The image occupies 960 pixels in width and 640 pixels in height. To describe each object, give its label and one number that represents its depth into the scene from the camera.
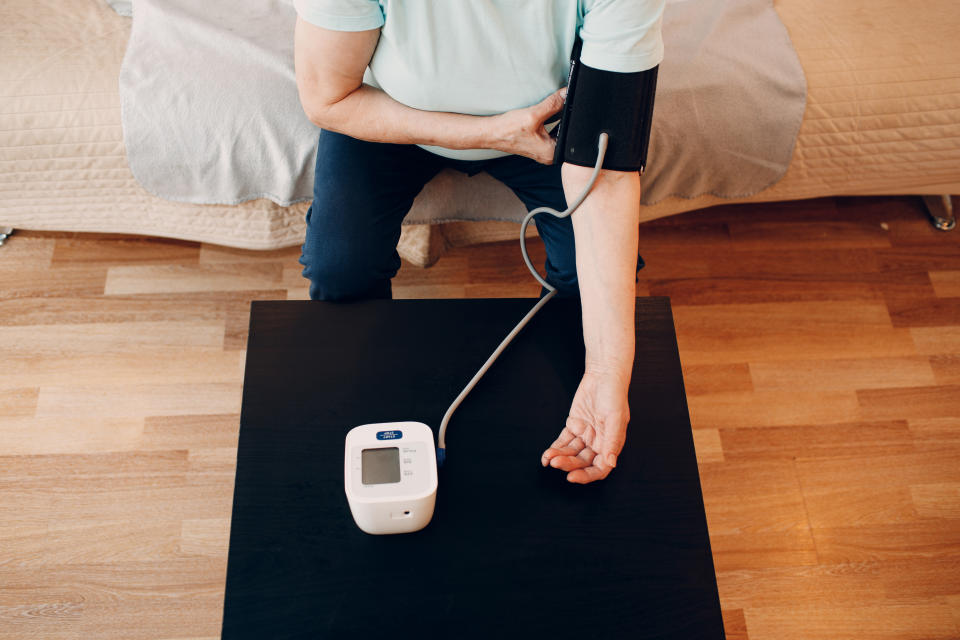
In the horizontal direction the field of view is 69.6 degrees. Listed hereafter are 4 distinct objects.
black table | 0.65
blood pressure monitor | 0.63
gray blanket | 1.07
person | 0.75
